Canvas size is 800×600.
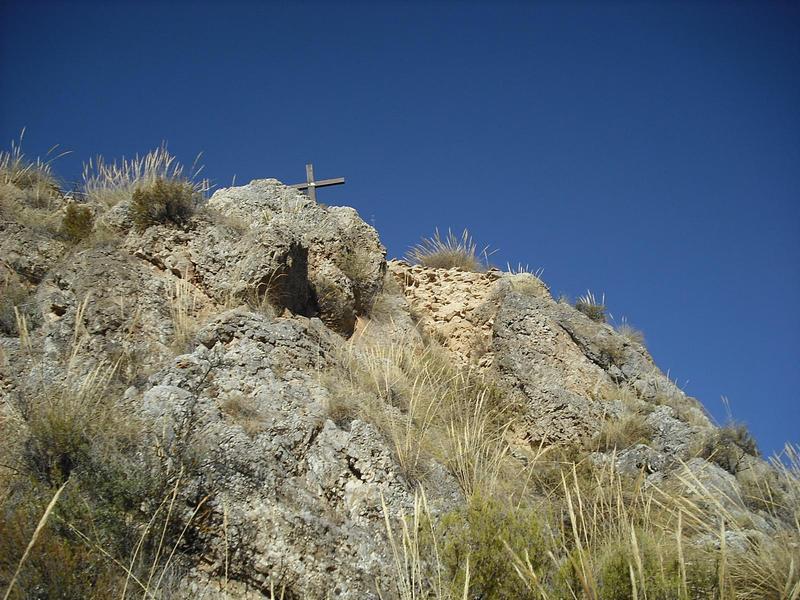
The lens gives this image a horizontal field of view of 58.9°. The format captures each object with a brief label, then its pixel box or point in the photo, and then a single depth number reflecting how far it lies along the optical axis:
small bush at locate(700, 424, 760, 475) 7.62
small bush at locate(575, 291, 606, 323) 10.84
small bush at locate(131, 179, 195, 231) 7.40
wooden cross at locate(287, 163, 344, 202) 12.87
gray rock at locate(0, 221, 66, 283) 6.58
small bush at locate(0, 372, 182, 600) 3.54
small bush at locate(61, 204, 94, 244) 7.14
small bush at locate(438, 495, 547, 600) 4.03
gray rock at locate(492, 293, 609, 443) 7.68
